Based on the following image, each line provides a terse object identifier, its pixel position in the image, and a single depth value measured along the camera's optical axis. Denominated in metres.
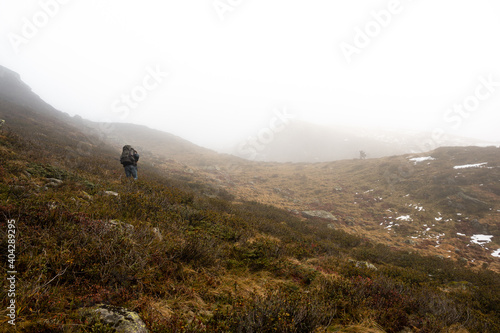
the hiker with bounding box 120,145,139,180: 9.01
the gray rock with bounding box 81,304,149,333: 1.84
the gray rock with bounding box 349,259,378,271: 5.63
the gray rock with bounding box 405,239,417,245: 10.77
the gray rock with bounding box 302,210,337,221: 13.77
